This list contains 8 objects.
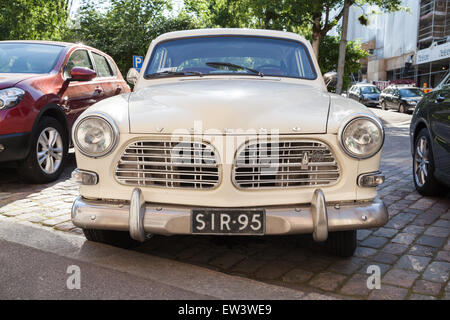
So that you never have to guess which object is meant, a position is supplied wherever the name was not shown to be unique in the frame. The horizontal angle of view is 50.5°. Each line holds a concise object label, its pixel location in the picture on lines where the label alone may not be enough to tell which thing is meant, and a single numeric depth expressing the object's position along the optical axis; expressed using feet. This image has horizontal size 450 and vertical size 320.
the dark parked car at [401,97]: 80.02
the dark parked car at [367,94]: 97.55
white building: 120.78
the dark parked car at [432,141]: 15.56
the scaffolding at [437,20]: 121.19
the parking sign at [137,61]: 51.44
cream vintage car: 9.75
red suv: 17.28
